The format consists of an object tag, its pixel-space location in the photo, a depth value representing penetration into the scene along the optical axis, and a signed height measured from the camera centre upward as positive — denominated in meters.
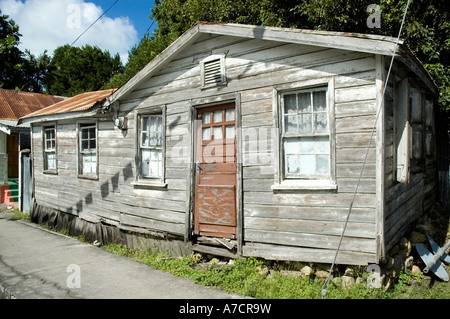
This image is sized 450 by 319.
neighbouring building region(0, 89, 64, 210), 13.70 +1.06
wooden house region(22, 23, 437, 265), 4.86 +0.18
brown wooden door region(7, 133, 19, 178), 17.02 +0.16
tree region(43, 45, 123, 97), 33.00 +8.48
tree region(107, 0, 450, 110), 8.83 +4.08
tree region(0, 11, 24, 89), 26.05 +7.99
